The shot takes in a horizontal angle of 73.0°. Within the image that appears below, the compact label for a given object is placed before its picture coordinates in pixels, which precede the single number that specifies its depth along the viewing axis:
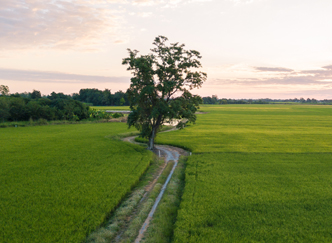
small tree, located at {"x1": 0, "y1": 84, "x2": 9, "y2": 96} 152.39
